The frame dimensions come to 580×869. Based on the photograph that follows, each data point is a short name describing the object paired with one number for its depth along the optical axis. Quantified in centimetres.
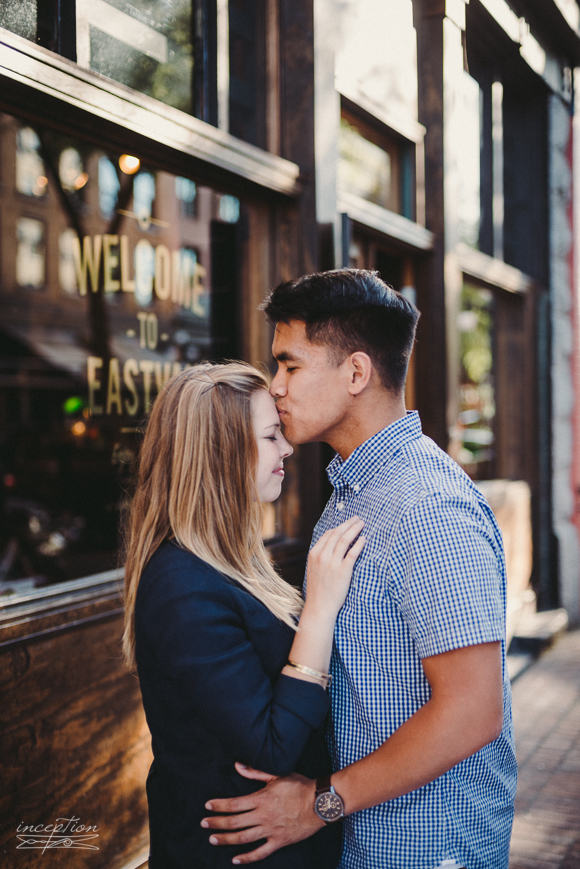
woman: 156
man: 153
